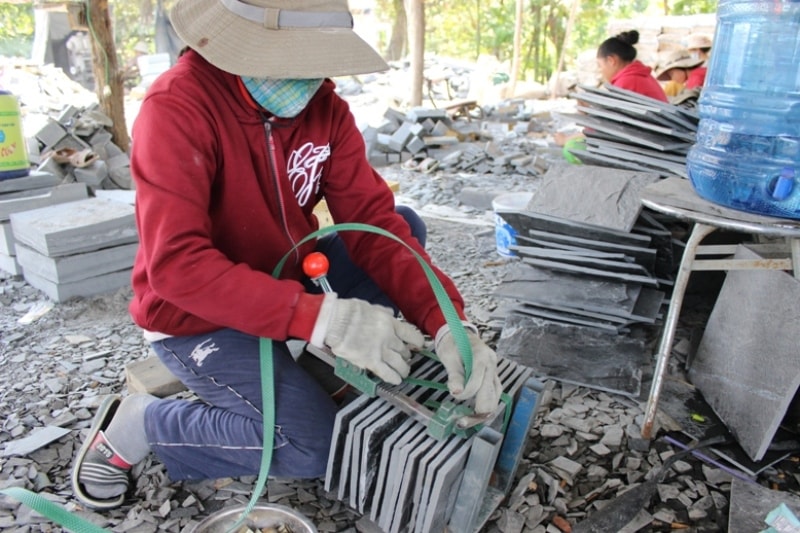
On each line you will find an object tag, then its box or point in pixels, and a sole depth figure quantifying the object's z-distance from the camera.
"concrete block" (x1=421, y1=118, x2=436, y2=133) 8.46
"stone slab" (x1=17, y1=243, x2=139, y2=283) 3.26
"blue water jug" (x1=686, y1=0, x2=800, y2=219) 2.21
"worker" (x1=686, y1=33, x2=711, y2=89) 6.11
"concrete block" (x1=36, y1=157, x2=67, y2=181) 4.83
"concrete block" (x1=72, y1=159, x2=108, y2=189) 4.93
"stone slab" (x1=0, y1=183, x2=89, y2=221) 3.63
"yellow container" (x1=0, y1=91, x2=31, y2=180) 3.78
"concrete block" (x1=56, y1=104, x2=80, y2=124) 5.96
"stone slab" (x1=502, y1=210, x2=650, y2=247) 2.68
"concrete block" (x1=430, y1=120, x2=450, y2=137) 8.43
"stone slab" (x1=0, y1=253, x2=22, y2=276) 3.63
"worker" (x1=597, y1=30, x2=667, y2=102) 4.90
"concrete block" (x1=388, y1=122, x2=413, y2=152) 7.89
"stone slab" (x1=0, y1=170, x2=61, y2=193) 3.83
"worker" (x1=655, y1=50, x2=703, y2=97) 6.60
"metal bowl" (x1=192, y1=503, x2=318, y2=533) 1.58
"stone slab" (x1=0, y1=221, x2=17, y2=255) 3.61
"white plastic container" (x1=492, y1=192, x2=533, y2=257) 3.95
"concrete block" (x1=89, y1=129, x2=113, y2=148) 5.81
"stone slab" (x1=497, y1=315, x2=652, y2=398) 2.52
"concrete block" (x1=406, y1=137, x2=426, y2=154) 7.90
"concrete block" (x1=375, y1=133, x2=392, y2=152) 7.97
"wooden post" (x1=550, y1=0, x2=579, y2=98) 13.71
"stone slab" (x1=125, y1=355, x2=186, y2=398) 2.14
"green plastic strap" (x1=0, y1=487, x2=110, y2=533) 1.40
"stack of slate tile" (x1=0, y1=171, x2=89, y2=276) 3.62
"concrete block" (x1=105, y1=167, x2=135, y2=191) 5.34
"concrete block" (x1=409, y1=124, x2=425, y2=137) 8.02
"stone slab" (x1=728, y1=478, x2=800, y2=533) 1.71
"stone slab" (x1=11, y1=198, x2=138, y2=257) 3.20
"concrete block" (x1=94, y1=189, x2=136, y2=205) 4.50
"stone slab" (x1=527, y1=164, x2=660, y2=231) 2.70
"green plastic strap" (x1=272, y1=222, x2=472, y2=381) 1.54
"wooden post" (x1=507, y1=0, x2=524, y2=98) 13.87
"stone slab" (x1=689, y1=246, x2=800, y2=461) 2.00
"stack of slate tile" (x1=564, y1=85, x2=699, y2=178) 3.06
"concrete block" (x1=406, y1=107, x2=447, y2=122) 8.62
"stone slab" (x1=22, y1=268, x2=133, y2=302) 3.30
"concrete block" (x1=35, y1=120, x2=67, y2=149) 5.71
